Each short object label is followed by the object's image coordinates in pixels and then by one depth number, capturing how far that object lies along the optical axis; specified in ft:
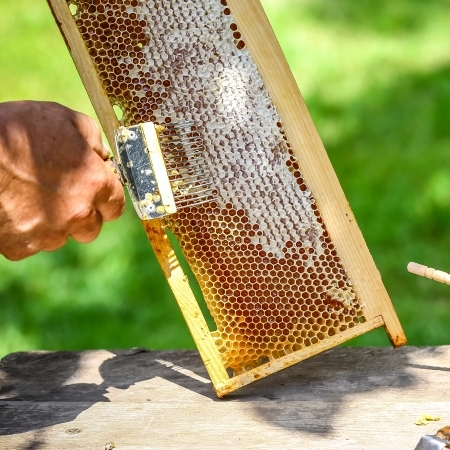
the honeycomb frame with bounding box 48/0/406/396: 4.30
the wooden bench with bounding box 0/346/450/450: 4.08
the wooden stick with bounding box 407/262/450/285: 4.16
